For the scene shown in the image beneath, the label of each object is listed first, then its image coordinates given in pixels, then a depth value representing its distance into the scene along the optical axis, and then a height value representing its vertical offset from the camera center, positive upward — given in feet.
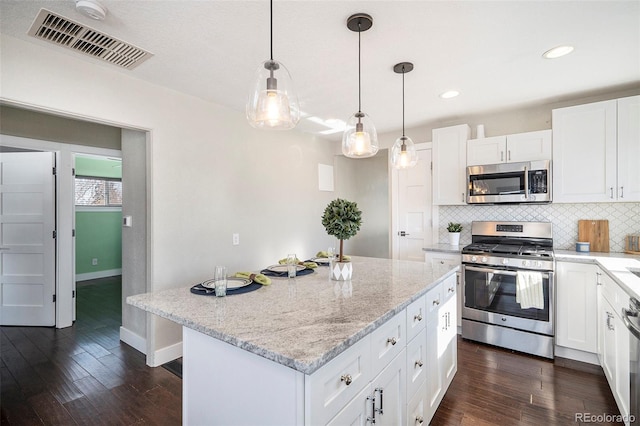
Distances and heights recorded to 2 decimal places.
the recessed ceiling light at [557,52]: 7.01 +3.77
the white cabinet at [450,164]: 11.59 +1.88
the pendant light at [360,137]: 6.86 +1.71
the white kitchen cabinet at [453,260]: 10.85 -1.75
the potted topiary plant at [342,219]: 5.86 -0.12
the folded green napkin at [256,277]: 5.78 -1.26
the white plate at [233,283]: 5.45 -1.30
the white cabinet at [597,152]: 8.81 +1.84
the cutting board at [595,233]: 9.82 -0.69
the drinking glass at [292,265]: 6.36 -1.12
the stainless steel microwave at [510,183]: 10.03 +1.02
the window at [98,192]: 19.21 +1.41
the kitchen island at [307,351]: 3.17 -1.71
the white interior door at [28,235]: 11.63 -0.83
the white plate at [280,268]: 6.68 -1.26
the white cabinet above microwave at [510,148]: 10.14 +2.24
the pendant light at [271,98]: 4.83 +1.85
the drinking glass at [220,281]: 4.99 -1.13
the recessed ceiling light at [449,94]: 9.59 +3.78
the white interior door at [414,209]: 13.03 +0.15
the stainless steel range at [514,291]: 9.20 -2.49
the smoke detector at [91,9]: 5.32 +3.63
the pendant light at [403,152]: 7.94 +1.57
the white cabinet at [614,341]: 5.82 -2.83
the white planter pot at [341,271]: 6.15 -1.18
